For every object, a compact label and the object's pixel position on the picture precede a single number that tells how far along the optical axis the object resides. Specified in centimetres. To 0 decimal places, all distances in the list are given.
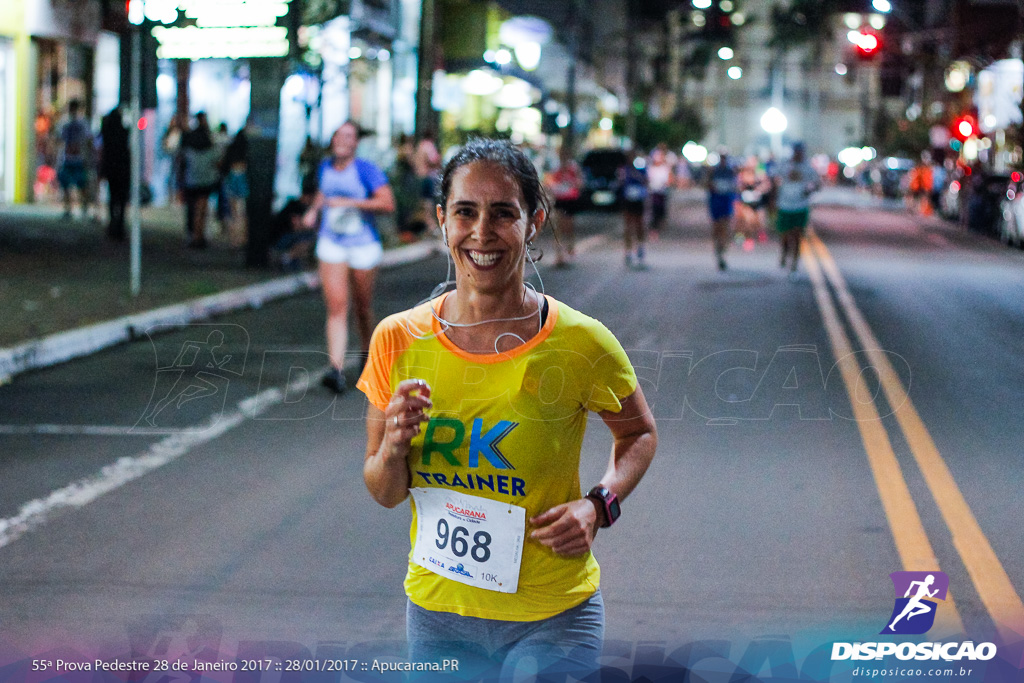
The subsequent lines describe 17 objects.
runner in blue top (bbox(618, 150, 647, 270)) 2286
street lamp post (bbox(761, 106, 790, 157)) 12069
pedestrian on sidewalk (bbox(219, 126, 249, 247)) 2242
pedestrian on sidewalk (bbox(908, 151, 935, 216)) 5441
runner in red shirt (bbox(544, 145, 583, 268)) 3300
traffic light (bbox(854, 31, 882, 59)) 3303
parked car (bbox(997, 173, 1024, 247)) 3231
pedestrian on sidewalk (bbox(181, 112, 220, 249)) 2192
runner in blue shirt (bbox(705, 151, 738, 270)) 2336
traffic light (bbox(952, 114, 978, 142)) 5594
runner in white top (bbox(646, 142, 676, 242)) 3587
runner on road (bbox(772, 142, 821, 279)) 2097
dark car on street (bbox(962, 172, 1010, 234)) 3783
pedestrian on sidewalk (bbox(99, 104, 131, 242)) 2211
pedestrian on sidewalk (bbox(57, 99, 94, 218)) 2459
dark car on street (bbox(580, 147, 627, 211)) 4494
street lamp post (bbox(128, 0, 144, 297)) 1484
